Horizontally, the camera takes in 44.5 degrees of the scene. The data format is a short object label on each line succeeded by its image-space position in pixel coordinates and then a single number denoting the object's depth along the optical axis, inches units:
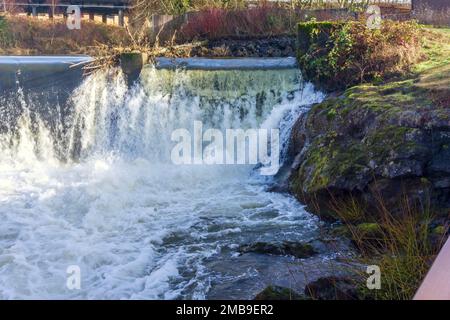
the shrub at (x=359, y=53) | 415.2
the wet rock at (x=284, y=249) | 251.3
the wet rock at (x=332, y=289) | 183.9
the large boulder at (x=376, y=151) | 279.3
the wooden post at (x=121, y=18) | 1010.5
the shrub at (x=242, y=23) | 711.1
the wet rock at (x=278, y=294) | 184.7
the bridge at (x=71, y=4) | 1032.8
